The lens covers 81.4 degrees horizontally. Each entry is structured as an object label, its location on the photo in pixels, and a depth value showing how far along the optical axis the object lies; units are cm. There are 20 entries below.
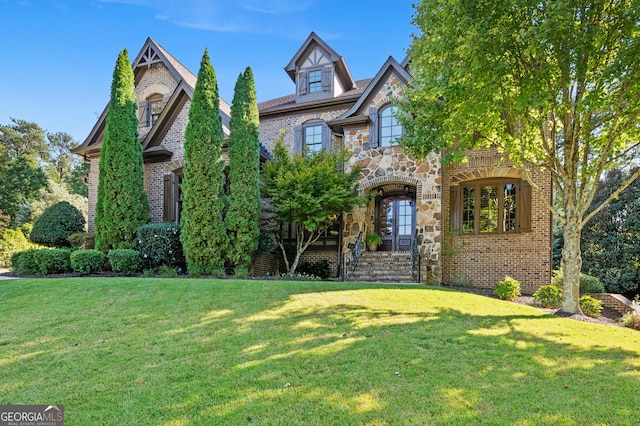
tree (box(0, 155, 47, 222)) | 2817
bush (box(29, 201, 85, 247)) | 1452
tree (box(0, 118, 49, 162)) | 3606
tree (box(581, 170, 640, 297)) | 1289
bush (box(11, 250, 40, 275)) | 1177
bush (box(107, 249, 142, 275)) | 1120
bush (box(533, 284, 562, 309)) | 873
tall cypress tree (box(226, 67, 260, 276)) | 1154
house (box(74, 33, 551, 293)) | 1204
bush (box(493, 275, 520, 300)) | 965
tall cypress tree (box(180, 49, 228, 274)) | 1132
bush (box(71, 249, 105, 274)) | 1124
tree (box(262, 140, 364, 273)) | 1152
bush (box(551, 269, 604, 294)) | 1038
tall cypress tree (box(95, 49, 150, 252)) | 1282
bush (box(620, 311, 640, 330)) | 755
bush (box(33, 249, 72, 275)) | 1150
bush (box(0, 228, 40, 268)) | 1809
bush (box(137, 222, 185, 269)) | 1173
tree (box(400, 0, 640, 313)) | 640
